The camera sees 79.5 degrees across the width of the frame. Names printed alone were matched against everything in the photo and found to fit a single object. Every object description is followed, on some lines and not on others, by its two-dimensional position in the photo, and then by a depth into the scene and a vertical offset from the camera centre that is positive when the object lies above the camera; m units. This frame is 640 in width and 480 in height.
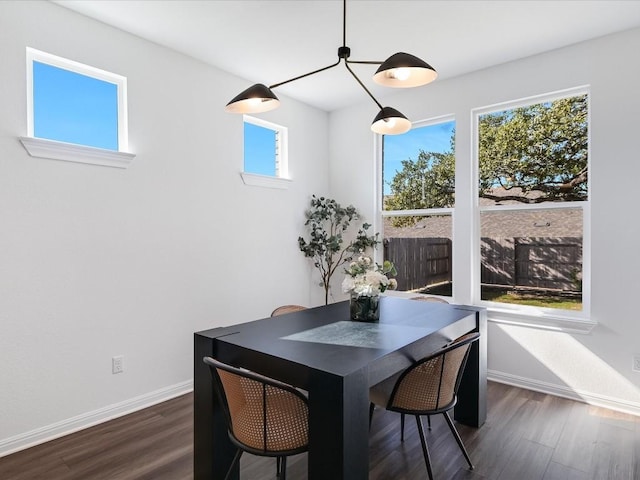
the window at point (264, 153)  3.98 +0.90
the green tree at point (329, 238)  4.44 -0.04
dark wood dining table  1.42 -0.56
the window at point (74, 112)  2.57 +0.89
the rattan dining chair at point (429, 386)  1.91 -0.77
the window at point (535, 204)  3.25 +0.28
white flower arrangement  2.29 -0.27
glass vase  2.33 -0.44
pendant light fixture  1.83 +0.81
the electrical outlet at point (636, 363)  2.89 -0.97
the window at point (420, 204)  3.97 +0.34
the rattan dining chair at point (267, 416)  1.57 -0.76
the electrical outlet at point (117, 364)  2.87 -0.97
